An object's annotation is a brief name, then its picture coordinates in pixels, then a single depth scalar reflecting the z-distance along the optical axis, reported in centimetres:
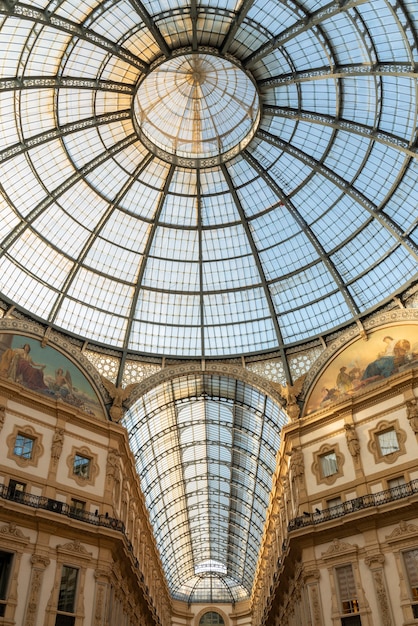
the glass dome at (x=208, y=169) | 3188
